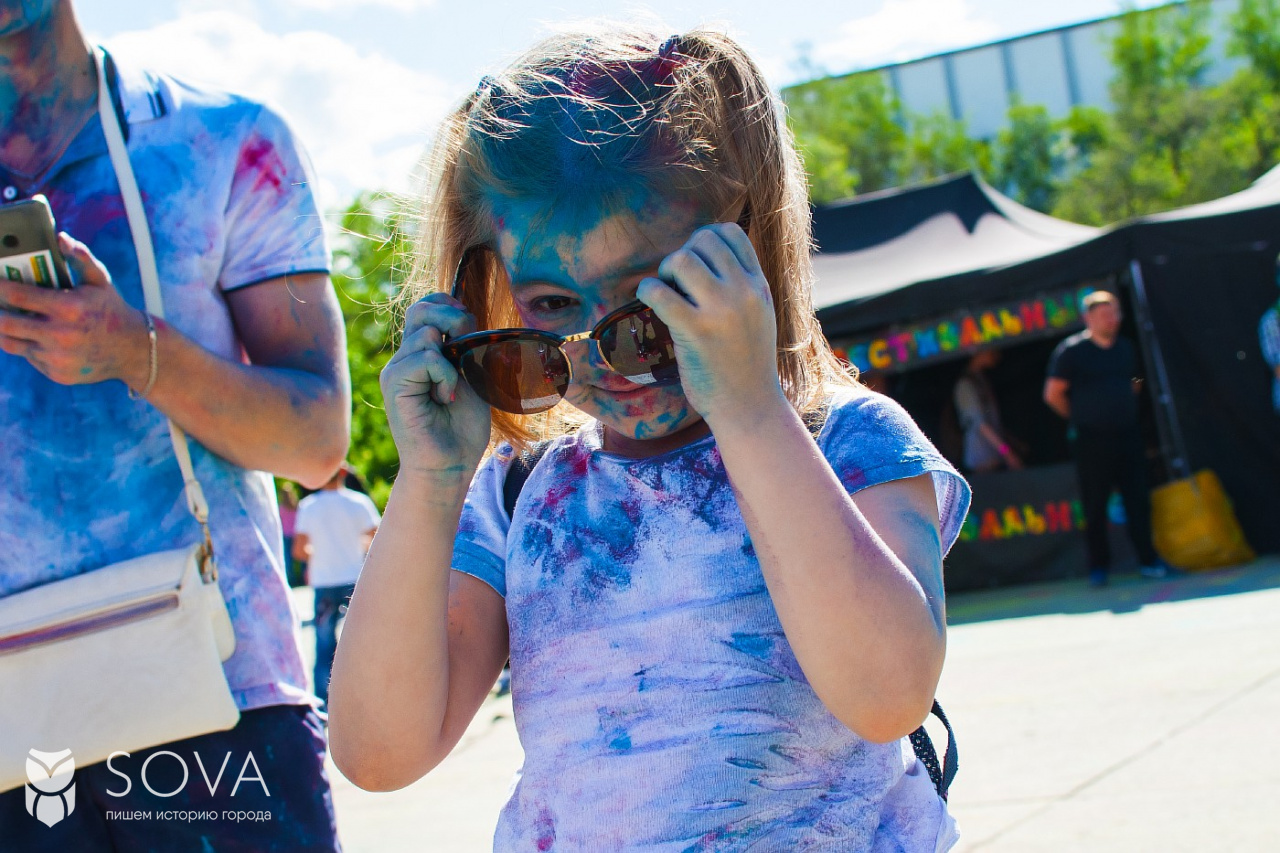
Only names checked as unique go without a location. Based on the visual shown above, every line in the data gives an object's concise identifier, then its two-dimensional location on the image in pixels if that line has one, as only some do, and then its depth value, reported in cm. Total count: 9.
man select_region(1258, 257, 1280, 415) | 788
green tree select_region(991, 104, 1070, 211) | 5297
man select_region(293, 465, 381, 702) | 781
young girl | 131
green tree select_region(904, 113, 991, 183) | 5238
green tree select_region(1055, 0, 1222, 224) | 4044
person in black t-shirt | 800
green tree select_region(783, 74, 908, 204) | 5322
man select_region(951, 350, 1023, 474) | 945
